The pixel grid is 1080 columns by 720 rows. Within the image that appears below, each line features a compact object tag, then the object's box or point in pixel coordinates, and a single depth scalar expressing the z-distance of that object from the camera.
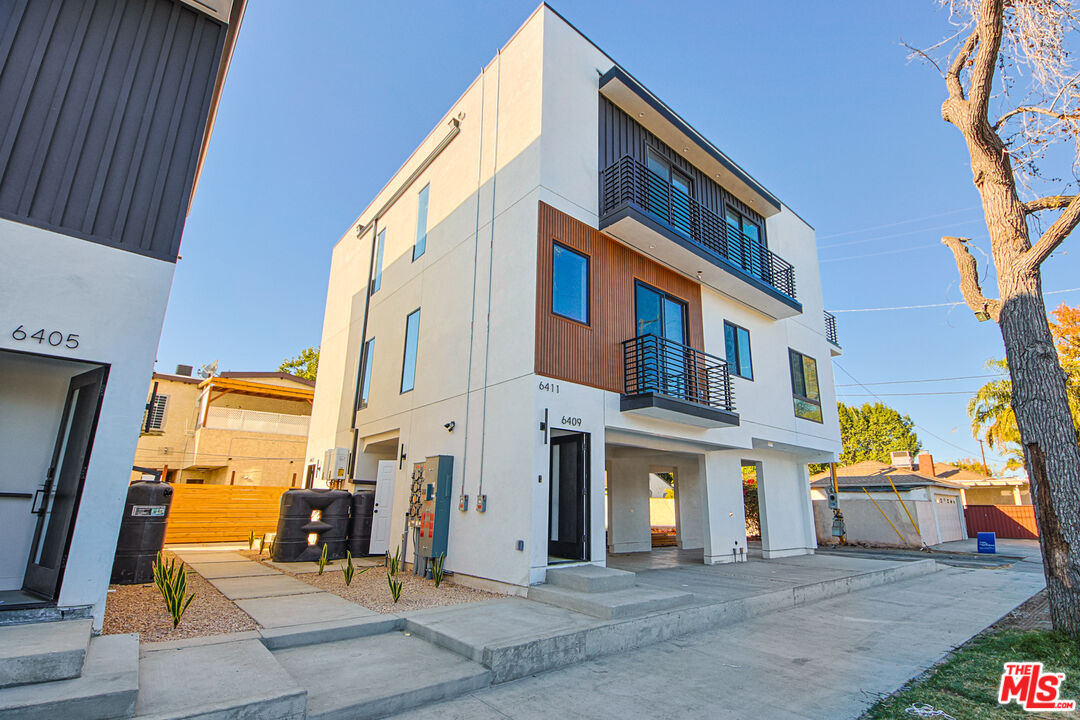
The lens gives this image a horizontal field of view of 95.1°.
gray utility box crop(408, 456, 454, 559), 8.68
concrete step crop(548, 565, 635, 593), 6.62
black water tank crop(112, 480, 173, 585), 7.45
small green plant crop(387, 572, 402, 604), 6.54
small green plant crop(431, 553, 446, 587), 8.15
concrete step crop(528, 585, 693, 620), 5.70
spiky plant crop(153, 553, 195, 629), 5.06
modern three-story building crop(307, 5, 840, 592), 8.13
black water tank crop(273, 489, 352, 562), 10.20
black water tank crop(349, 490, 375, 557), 11.13
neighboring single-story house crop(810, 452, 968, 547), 18.91
